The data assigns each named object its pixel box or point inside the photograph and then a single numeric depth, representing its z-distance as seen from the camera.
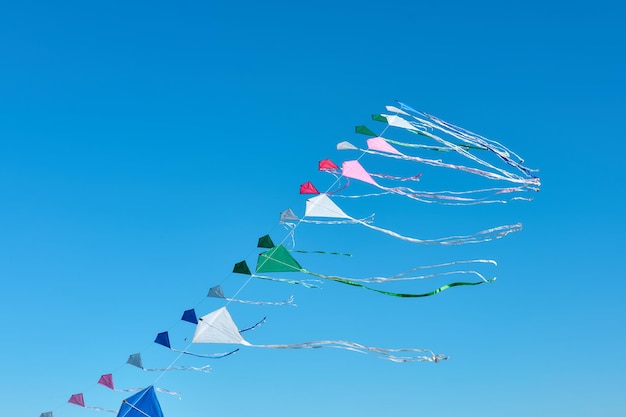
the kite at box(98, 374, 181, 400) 20.34
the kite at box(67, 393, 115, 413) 20.47
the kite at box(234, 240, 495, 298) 17.31
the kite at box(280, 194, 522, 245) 18.73
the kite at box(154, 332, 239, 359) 19.12
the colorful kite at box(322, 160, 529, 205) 19.30
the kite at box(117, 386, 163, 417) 18.06
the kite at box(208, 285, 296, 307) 17.99
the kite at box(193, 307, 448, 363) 16.53
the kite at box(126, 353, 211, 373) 20.19
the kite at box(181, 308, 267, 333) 18.22
